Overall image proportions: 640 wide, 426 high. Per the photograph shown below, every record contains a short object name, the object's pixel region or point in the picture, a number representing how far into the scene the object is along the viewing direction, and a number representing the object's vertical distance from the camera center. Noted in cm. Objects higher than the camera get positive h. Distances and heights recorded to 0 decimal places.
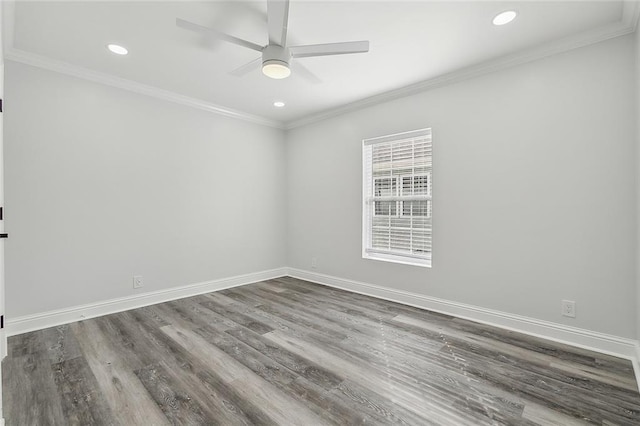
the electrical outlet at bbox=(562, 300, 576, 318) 253 -84
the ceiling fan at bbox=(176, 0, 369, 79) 200 +125
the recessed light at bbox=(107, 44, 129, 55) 266 +149
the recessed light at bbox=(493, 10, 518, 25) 222 +150
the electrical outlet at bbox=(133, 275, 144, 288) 350 -84
